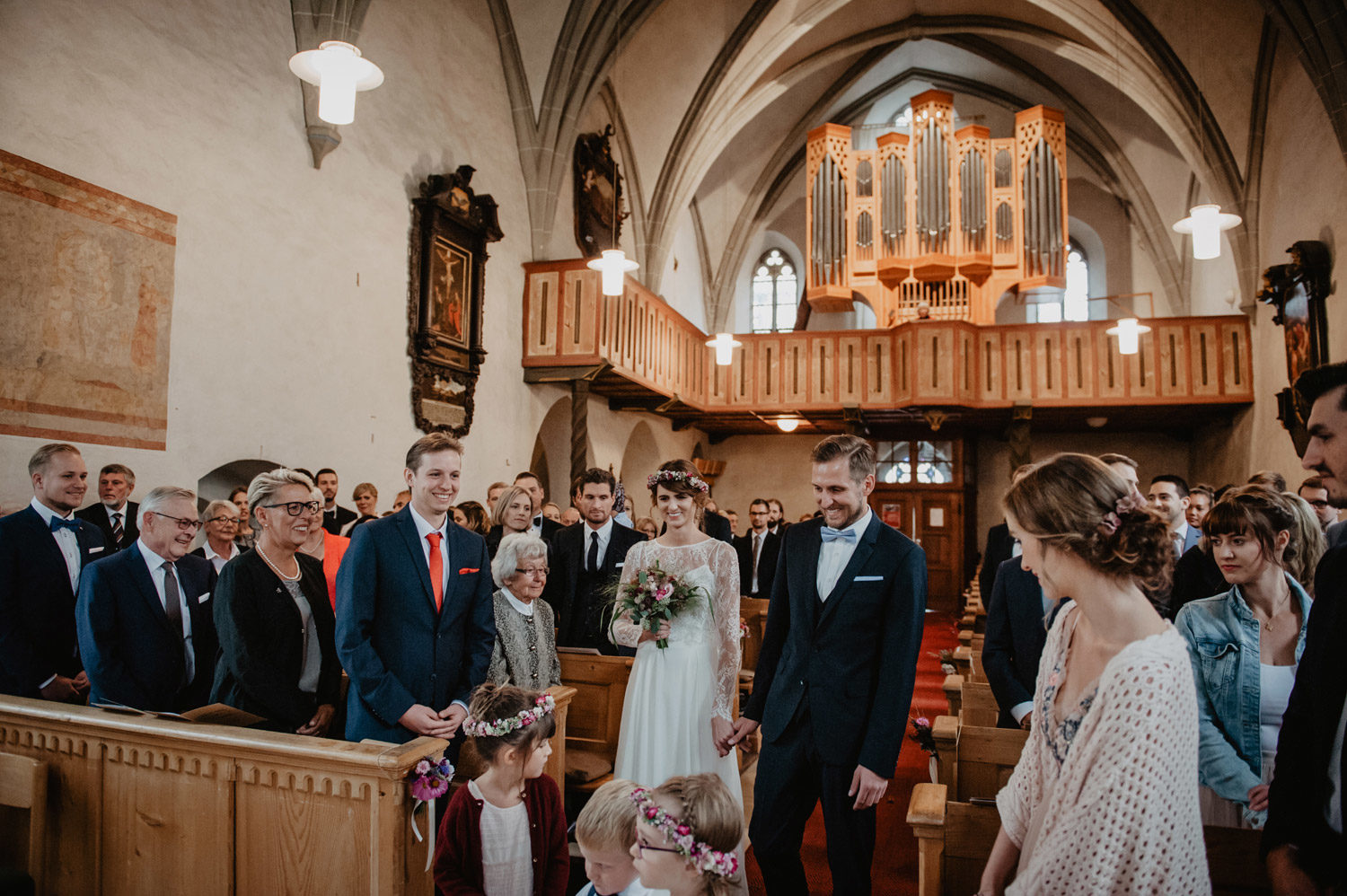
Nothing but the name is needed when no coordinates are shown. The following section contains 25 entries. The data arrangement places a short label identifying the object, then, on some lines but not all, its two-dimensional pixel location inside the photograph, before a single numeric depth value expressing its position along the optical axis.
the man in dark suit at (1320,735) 1.59
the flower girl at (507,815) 2.46
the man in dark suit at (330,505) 6.47
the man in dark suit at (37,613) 3.45
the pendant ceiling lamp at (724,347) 12.42
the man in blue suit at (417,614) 2.89
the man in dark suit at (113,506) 4.97
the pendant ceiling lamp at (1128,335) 11.26
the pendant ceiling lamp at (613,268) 8.38
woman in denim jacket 2.44
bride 3.44
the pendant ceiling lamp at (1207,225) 7.44
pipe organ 13.70
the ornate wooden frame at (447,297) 8.23
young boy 2.00
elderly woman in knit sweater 3.72
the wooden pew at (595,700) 4.24
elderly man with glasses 3.07
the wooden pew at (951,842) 2.12
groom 2.58
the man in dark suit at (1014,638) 3.43
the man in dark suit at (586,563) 4.89
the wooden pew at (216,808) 2.29
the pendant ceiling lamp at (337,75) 4.88
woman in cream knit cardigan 1.43
